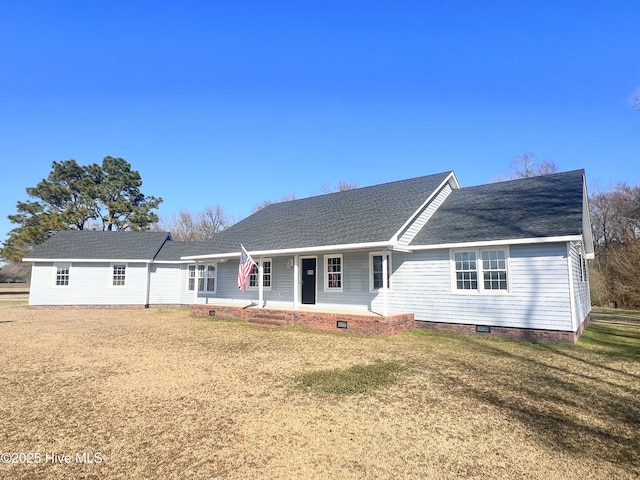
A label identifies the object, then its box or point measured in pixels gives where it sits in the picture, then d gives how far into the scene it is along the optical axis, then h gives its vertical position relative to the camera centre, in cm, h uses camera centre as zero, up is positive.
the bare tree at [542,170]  3338 +976
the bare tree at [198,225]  5259 +812
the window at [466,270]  1105 +17
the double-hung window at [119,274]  2102 +34
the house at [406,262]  1008 +54
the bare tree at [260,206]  4906 +986
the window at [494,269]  1053 +19
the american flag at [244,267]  1395 +44
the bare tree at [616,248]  1905 +166
